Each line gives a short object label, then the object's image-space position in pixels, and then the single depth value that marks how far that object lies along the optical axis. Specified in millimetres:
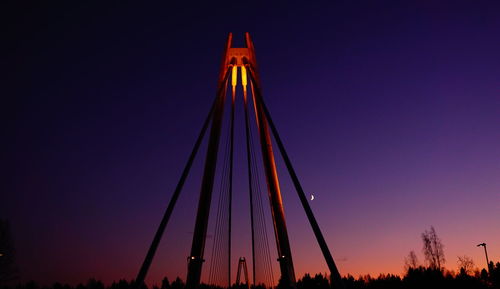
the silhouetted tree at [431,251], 58219
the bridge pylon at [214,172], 15148
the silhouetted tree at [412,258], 66531
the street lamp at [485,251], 31225
